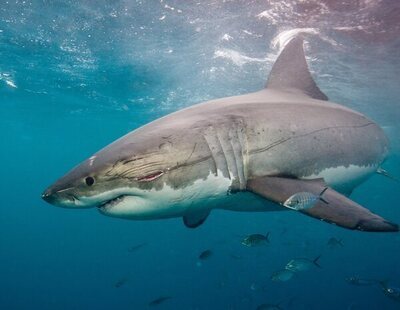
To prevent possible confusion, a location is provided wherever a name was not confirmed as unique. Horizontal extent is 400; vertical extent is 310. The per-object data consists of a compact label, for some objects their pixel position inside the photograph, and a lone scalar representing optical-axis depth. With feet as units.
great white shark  8.89
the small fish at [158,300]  34.82
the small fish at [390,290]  25.14
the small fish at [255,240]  24.85
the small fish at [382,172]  19.96
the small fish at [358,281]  28.89
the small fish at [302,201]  9.39
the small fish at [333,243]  32.07
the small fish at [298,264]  27.13
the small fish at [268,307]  29.30
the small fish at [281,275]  28.21
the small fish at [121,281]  41.47
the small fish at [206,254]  33.01
